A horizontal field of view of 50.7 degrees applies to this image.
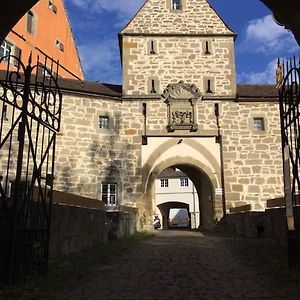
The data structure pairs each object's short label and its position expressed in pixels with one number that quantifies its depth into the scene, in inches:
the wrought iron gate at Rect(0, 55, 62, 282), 155.8
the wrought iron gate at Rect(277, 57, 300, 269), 195.3
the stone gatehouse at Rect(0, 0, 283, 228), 578.0
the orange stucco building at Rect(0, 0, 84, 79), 792.3
